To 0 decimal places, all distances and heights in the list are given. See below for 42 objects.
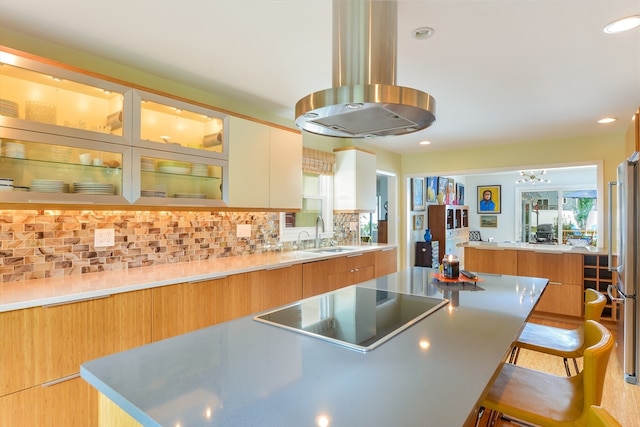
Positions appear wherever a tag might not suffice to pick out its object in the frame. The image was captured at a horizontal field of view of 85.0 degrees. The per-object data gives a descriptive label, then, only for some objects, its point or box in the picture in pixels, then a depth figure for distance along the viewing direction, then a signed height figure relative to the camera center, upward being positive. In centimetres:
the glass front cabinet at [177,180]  247 +26
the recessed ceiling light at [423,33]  208 +110
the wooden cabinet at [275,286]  285 -63
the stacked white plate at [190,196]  271 +15
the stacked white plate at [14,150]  192 +36
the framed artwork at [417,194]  650 +38
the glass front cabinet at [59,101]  190 +68
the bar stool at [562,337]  181 -71
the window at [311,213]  408 +1
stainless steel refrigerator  262 -41
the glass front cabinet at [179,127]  247 +68
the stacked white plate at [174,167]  264 +36
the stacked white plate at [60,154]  211 +36
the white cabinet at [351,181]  460 +45
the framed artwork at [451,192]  807 +52
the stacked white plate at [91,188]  217 +16
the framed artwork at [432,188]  732 +55
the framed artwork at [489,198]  912 +42
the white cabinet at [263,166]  308 +46
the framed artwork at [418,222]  670 -16
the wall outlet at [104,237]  247 -17
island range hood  149 +67
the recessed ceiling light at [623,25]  194 +109
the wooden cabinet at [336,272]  338 -63
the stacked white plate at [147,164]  248 +36
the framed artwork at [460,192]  896 +57
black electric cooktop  128 -45
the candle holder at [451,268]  231 -36
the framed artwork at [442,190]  763 +54
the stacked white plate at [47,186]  202 +16
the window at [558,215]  807 -2
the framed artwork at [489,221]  917 -18
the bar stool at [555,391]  121 -72
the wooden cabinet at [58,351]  166 -72
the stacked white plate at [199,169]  285 +37
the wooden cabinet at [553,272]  420 -73
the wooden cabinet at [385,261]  451 -63
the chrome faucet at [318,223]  443 -12
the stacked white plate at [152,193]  246 +15
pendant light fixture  776 +85
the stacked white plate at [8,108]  187 +57
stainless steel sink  405 -43
